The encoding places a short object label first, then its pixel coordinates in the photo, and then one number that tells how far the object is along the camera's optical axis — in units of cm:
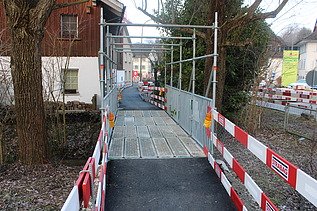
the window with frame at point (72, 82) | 1552
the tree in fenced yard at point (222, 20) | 811
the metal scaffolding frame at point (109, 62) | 609
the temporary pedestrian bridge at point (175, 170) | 261
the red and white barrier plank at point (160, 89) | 1392
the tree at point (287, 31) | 1184
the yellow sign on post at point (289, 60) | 2672
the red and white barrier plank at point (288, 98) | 1271
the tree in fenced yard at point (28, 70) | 616
